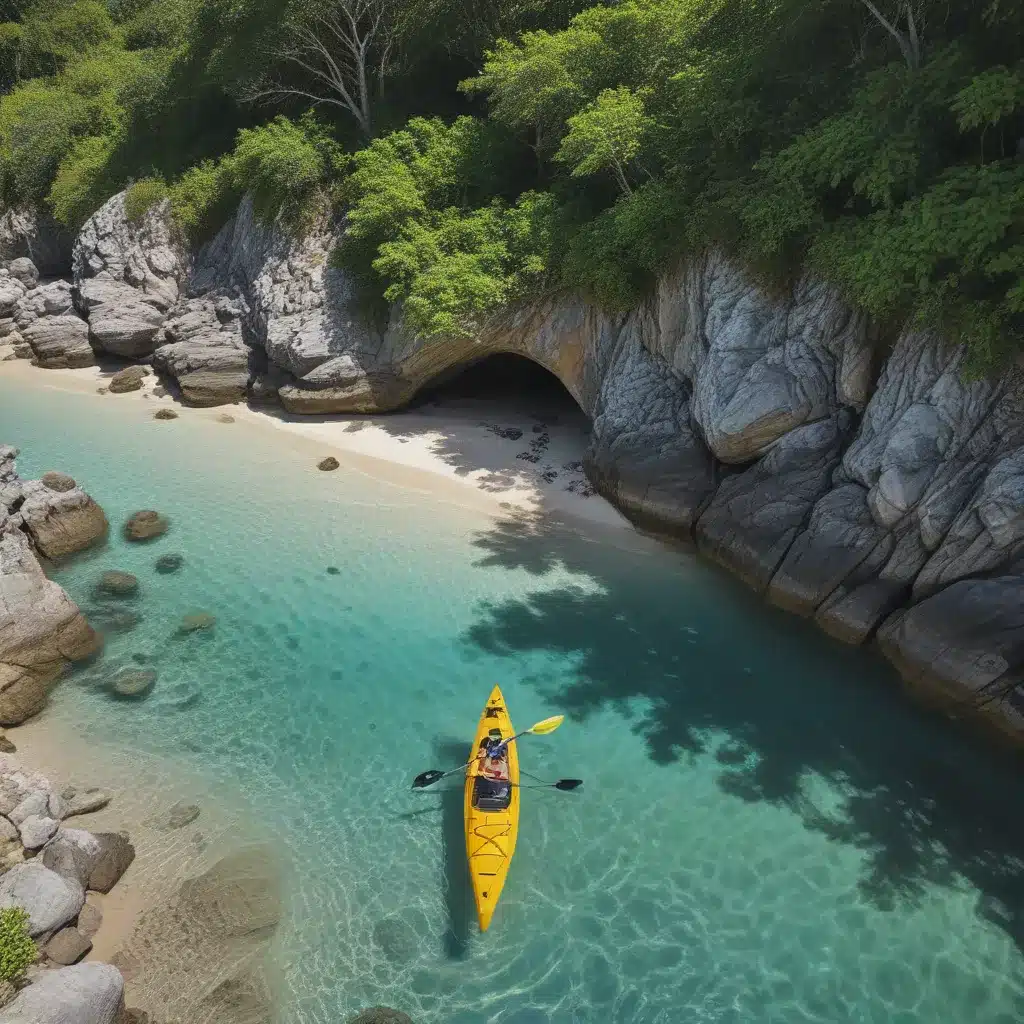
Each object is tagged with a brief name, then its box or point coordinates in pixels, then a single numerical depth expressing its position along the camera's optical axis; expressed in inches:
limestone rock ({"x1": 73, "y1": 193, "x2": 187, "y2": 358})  1243.2
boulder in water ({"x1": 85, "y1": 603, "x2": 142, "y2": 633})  654.5
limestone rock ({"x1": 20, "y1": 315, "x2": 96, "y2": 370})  1263.5
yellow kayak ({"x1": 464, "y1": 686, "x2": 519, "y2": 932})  418.9
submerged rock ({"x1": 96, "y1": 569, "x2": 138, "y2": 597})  701.3
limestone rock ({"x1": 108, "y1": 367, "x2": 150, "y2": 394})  1167.6
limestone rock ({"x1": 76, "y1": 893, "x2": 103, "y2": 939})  412.5
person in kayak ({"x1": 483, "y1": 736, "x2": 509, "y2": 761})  482.4
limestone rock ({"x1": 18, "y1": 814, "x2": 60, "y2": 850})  447.2
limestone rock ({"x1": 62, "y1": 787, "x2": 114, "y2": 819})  478.9
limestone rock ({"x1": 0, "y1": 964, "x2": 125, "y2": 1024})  344.2
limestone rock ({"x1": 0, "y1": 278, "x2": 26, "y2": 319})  1460.4
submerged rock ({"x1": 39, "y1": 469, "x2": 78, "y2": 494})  792.3
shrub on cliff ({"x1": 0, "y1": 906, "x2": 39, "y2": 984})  366.0
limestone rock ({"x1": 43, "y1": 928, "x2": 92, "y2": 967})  390.9
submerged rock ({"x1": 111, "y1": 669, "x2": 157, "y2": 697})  580.1
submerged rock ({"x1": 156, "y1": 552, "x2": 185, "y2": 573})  735.7
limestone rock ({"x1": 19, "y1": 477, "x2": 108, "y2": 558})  746.2
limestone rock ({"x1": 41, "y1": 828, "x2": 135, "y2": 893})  430.3
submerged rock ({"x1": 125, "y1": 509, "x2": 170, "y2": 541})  786.2
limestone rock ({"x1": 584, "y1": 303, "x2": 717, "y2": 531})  750.1
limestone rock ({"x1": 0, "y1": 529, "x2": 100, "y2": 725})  560.1
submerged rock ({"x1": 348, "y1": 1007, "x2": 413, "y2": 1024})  362.9
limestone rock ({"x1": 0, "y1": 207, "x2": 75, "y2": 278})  1583.4
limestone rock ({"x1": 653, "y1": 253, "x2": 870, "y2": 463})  642.8
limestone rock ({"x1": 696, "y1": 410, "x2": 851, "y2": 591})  652.1
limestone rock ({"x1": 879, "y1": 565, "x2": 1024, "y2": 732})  511.8
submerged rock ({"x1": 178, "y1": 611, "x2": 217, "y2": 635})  651.5
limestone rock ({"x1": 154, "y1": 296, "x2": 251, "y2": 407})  1117.7
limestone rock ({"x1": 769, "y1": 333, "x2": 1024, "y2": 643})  549.3
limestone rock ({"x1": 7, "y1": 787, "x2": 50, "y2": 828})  454.9
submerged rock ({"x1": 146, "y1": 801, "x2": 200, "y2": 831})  471.8
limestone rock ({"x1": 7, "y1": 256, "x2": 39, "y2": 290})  1550.2
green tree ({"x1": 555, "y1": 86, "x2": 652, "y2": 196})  736.3
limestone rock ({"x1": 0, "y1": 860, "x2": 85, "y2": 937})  396.8
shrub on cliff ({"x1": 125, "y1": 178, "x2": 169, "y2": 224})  1301.7
